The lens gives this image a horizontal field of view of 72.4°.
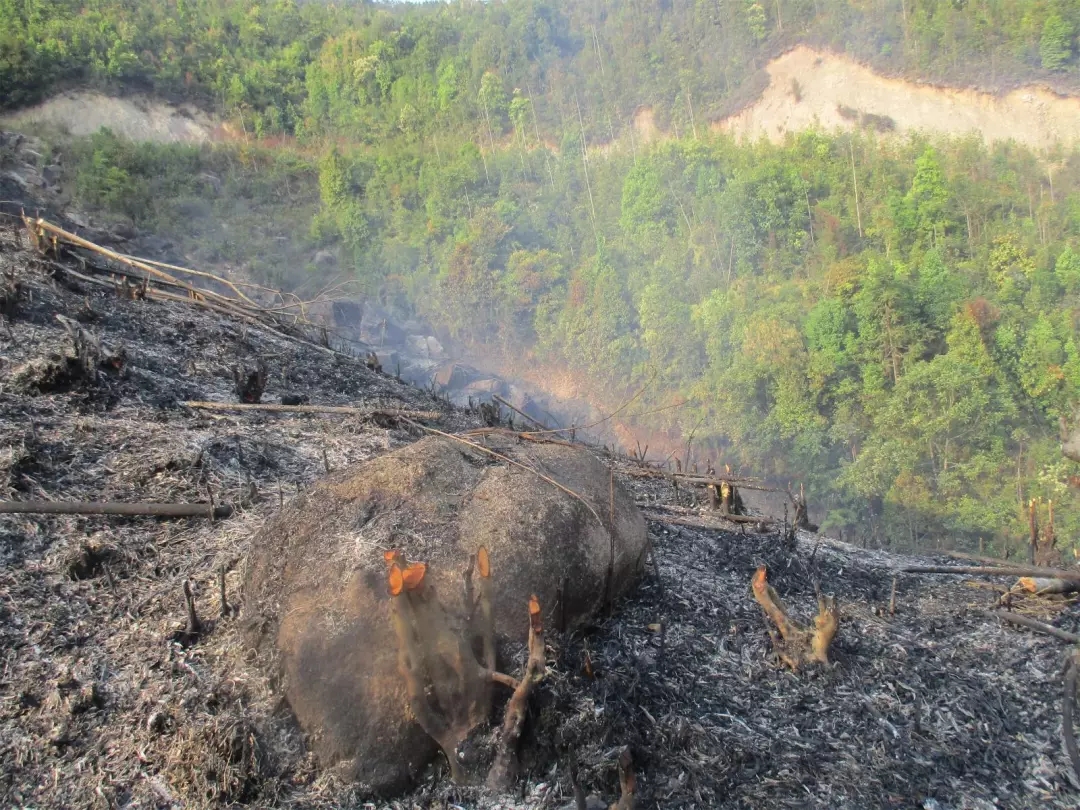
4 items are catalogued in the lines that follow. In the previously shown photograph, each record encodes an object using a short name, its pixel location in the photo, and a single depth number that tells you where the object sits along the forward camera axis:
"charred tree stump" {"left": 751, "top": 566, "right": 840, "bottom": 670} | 3.18
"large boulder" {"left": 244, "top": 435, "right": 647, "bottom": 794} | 2.33
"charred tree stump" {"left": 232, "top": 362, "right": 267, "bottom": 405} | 5.53
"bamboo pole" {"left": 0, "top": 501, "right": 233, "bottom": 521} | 3.34
